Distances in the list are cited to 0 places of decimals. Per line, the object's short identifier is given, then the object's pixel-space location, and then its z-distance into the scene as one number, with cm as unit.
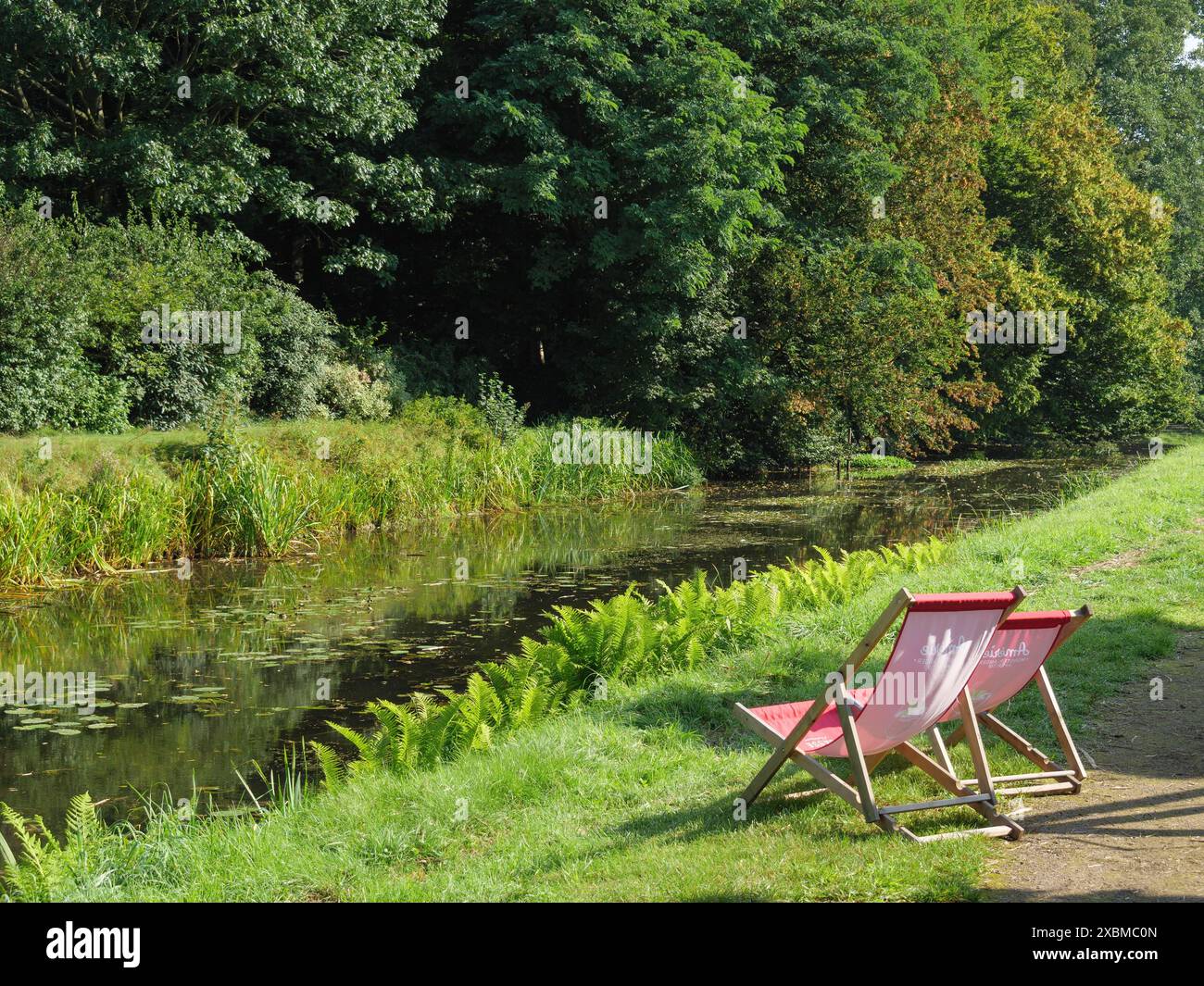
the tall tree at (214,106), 2278
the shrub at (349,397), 2531
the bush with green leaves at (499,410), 2678
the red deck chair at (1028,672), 634
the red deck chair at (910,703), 563
